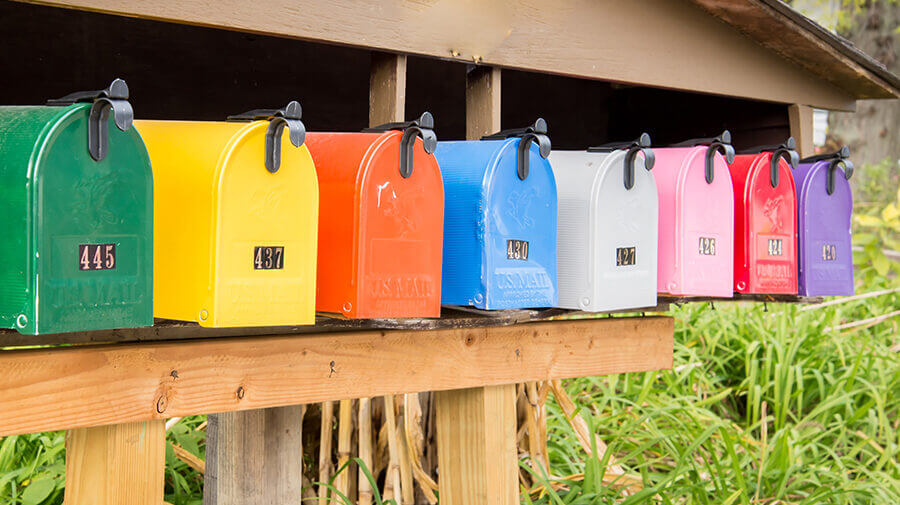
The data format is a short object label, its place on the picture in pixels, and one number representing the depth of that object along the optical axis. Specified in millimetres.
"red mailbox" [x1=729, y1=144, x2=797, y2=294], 2715
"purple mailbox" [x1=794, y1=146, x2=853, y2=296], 2787
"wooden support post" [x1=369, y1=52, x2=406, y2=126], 2544
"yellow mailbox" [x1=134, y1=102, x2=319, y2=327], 2233
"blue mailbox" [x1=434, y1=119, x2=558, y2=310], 2426
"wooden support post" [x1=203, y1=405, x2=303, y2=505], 2832
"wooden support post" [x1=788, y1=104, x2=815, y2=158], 3014
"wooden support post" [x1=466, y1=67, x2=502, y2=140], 2661
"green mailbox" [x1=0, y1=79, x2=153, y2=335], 2125
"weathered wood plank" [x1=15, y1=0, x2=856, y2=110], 2403
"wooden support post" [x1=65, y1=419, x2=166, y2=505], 2283
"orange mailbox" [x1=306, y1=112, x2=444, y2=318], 2331
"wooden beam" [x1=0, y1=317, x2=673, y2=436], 2243
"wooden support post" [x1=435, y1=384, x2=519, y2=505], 2650
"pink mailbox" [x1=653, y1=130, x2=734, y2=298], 2626
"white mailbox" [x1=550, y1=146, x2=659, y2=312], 2526
